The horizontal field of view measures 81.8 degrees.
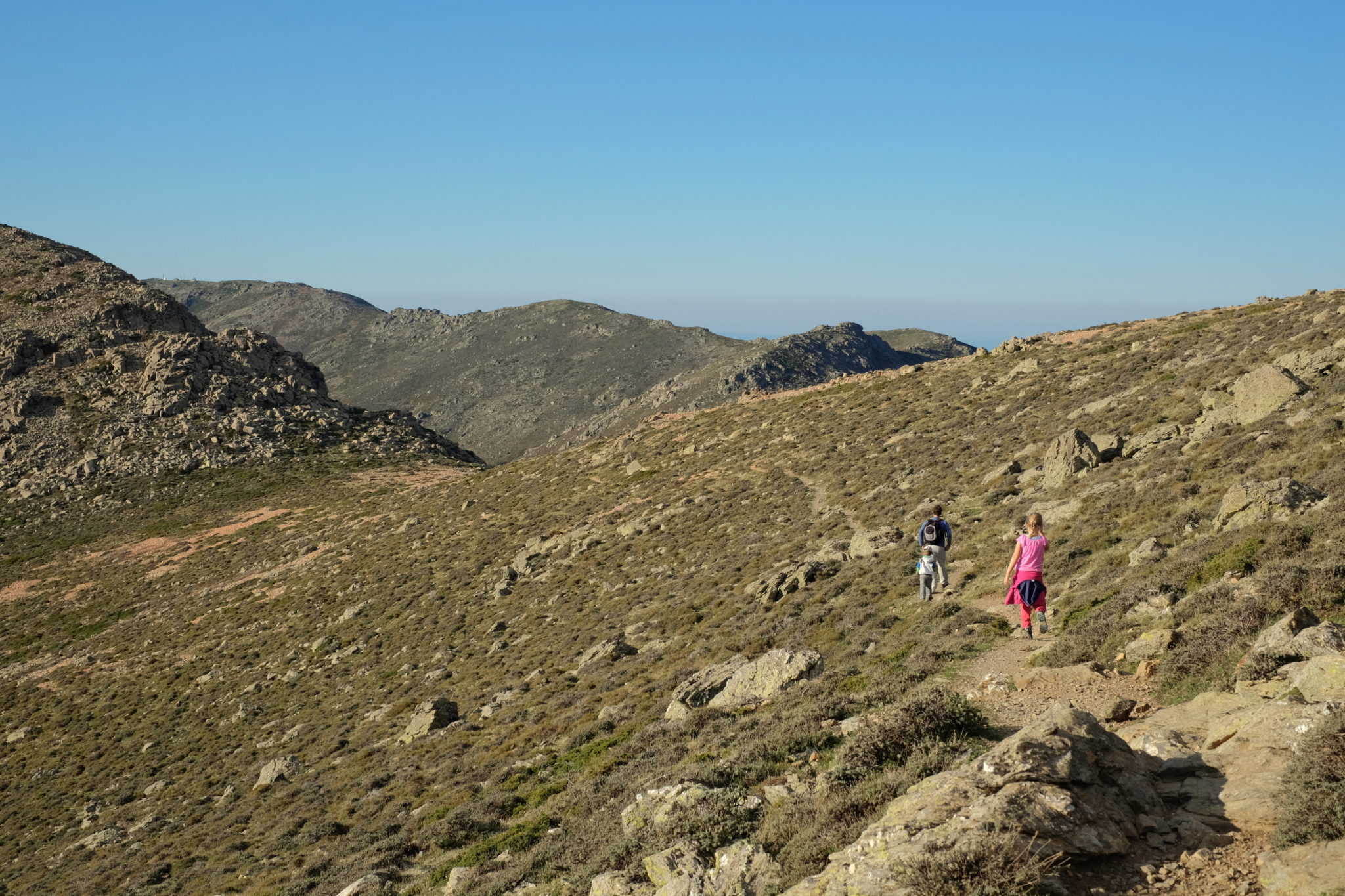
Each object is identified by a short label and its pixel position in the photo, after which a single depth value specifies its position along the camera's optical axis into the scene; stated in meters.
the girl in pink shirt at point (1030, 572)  14.82
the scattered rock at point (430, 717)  23.95
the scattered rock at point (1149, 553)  15.95
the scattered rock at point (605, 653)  25.25
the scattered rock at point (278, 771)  24.70
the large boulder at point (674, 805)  9.77
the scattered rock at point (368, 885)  13.36
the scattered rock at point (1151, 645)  11.69
